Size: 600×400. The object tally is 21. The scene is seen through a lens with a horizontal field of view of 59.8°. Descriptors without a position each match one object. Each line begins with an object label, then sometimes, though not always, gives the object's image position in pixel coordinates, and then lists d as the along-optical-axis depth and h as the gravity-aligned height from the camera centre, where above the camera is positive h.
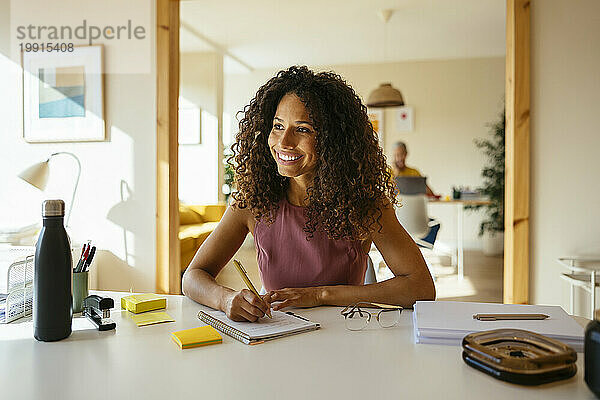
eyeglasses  1.17 -0.29
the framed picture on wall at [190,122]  6.91 +0.95
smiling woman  1.47 -0.03
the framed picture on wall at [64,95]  3.27 +0.62
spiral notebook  1.07 -0.29
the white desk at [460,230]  5.32 -0.38
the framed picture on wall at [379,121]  7.76 +1.09
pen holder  1.28 -0.24
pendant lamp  5.51 +1.05
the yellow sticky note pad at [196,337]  1.02 -0.29
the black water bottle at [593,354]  0.76 -0.24
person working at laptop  5.88 +0.38
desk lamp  2.94 +0.10
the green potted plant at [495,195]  6.40 -0.01
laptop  4.51 +0.09
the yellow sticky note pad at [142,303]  1.28 -0.28
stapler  1.14 -0.27
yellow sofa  4.74 -0.35
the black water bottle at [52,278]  1.02 -0.17
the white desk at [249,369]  0.81 -0.30
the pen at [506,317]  1.13 -0.27
